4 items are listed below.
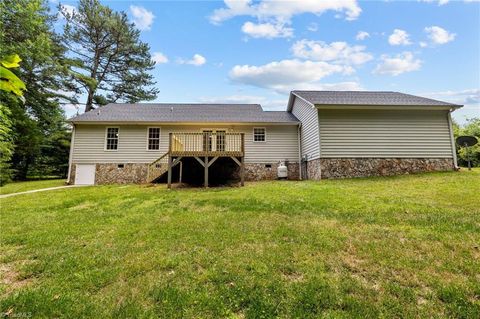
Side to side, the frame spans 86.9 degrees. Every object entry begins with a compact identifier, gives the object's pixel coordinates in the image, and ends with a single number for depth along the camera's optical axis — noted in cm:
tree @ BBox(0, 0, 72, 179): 1509
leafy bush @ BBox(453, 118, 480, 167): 1827
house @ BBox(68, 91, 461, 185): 1132
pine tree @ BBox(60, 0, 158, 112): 2131
